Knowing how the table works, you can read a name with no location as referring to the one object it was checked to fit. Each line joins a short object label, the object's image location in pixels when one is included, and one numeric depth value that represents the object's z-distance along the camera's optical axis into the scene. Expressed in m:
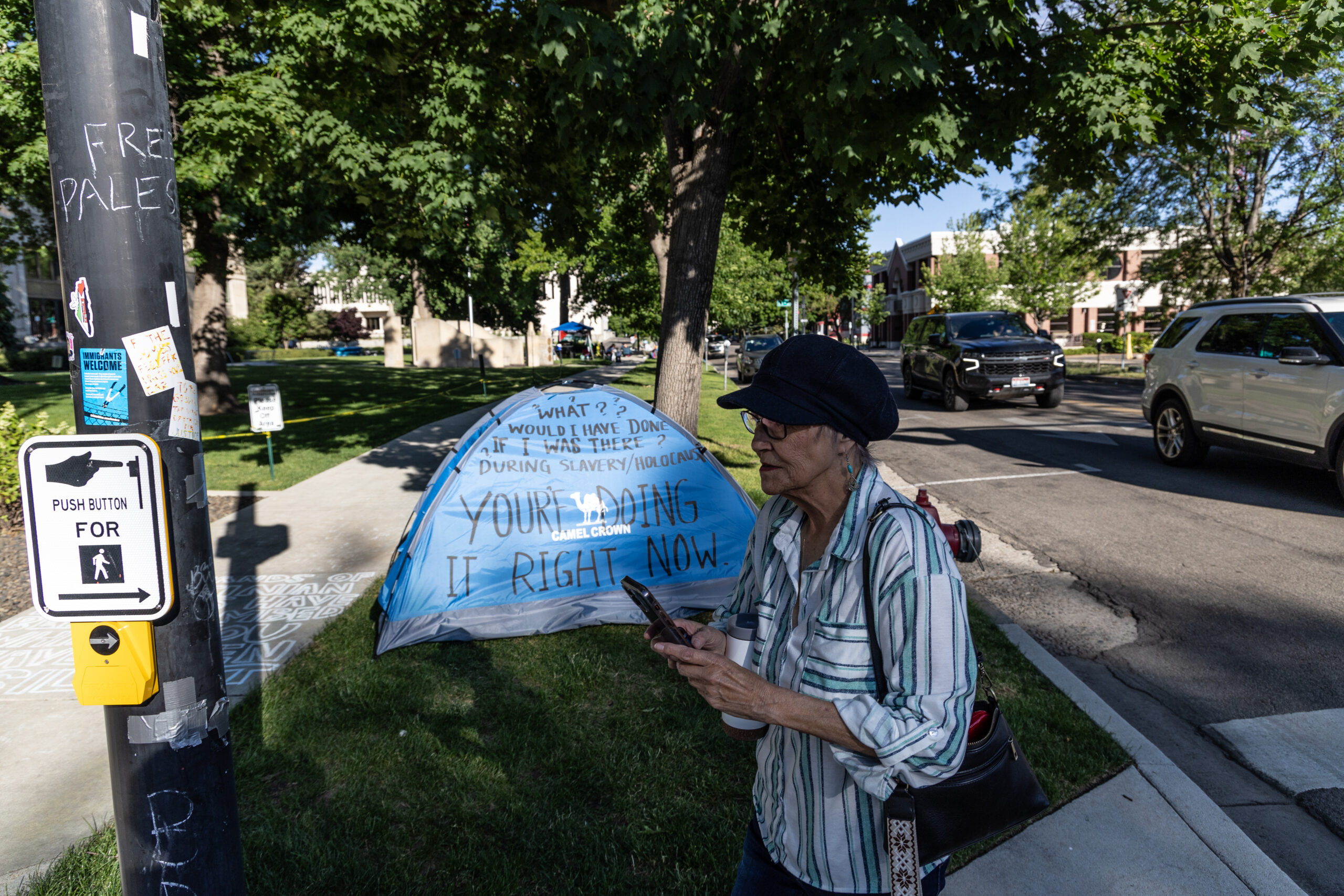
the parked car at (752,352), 26.16
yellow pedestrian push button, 1.62
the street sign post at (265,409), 9.44
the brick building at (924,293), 57.40
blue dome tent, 5.00
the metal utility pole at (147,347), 1.65
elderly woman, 1.40
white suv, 7.74
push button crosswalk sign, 1.54
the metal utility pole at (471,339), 40.84
